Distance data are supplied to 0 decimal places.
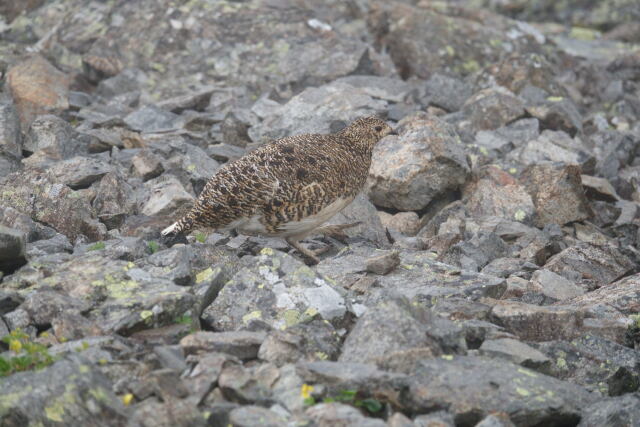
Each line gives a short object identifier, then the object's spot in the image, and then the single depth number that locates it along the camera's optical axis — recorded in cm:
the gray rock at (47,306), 1139
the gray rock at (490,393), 1002
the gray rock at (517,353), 1128
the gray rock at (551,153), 2252
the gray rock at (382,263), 1433
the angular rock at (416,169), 1994
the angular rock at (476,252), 1670
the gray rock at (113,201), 1720
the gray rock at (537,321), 1278
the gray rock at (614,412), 1035
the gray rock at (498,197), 1991
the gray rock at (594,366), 1212
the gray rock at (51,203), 1625
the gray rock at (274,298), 1209
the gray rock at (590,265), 1655
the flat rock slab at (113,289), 1141
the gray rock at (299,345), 1072
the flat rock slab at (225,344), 1071
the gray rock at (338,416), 904
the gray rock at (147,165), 1954
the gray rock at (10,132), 1970
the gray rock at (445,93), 2634
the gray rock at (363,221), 1780
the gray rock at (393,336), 1062
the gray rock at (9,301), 1160
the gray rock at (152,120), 2330
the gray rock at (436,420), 969
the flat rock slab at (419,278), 1376
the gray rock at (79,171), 1819
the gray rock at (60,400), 902
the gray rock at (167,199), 1756
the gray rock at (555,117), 2478
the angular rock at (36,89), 2336
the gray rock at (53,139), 2008
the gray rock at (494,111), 2466
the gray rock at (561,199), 1987
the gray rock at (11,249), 1246
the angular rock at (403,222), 1973
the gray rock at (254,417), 912
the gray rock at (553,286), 1535
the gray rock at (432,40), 2952
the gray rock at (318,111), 2273
